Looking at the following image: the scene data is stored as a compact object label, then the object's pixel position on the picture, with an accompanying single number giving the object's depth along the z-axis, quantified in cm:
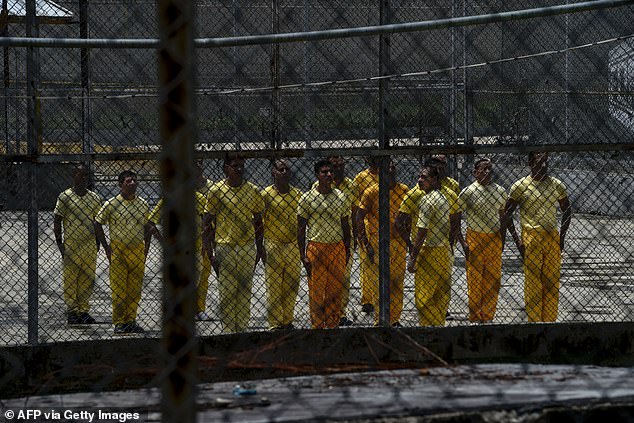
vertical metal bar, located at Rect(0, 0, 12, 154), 2761
